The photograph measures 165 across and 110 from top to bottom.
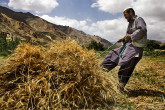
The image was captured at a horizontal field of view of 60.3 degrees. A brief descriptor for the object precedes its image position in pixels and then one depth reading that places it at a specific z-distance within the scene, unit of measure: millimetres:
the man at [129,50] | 2968
